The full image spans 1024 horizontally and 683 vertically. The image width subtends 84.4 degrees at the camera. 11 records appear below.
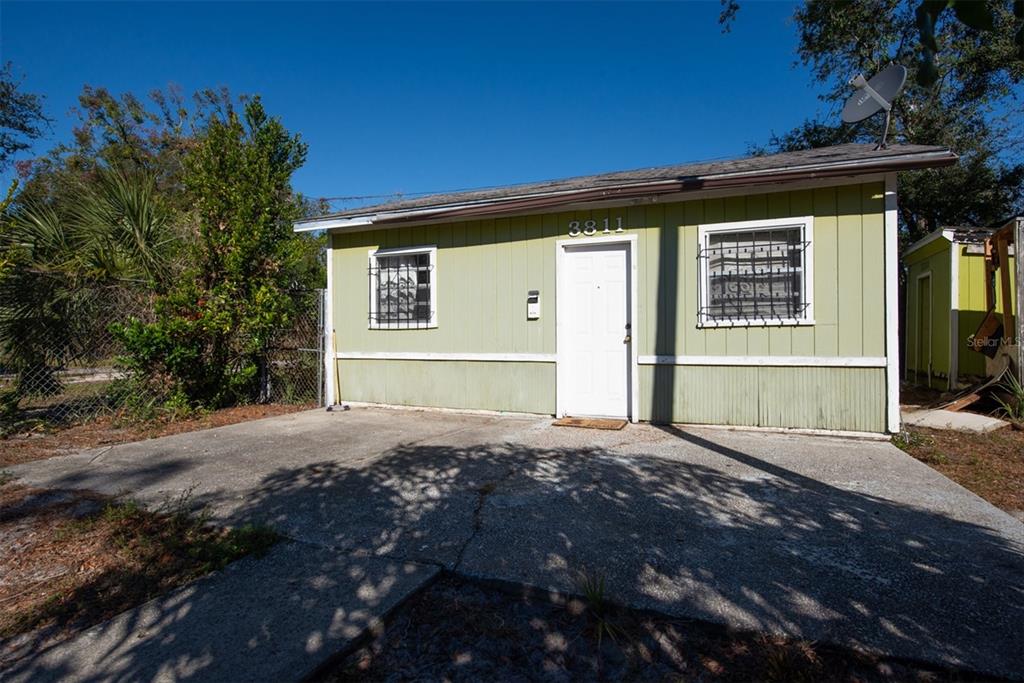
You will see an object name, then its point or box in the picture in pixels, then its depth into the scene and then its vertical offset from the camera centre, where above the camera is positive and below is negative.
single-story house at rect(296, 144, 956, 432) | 5.72 +0.58
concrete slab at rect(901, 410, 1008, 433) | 6.29 -0.89
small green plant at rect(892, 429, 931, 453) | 5.44 -0.95
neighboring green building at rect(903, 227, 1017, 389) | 9.12 +0.73
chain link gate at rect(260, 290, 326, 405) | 8.54 -0.28
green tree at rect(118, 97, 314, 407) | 7.20 +0.92
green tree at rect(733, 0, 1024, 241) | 13.20 +6.07
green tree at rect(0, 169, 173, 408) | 6.01 +0.89
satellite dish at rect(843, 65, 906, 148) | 5.88 +2.70
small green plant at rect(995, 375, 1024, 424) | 6.66 -0.69
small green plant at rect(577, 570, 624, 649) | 2.39 -1.17
